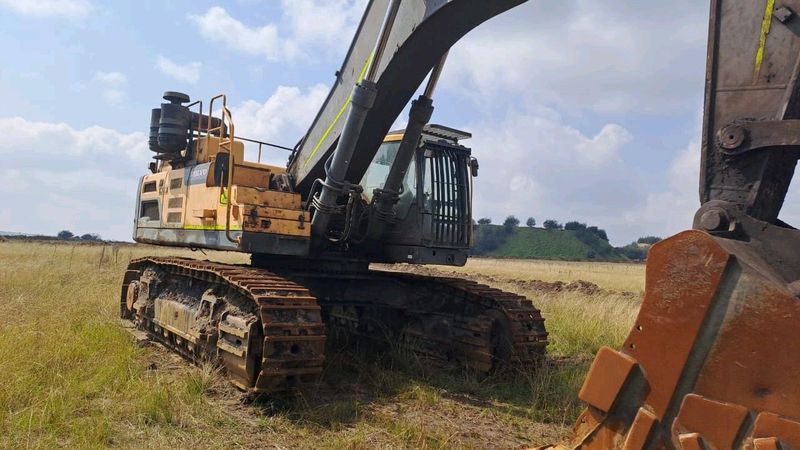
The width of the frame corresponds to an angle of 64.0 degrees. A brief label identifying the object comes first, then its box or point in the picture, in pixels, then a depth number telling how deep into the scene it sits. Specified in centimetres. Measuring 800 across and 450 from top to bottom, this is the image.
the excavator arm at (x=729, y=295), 238
